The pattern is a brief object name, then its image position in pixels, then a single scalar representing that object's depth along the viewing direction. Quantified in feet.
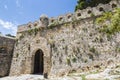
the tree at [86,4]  27.39
